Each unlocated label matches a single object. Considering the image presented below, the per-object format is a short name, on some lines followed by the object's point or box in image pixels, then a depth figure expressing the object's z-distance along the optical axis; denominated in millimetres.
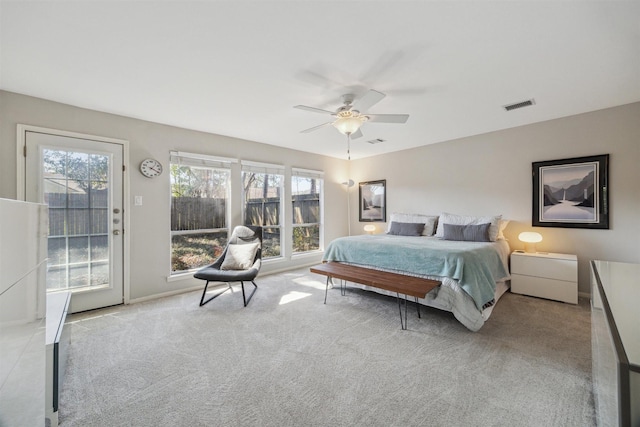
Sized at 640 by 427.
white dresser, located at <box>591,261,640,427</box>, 655
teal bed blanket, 2646
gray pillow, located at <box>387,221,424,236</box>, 4501
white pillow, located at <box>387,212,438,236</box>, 4543
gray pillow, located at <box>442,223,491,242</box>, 3680
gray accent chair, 3170
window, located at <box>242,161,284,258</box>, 4531
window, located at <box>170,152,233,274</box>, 3797
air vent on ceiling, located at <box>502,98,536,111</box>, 2994
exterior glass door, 2844
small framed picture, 5613
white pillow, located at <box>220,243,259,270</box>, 3570
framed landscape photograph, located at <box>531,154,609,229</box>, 3287
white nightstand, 3191
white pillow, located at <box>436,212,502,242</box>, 3709
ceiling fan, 2581
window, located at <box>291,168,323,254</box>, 5305
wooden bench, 2566
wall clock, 3437
